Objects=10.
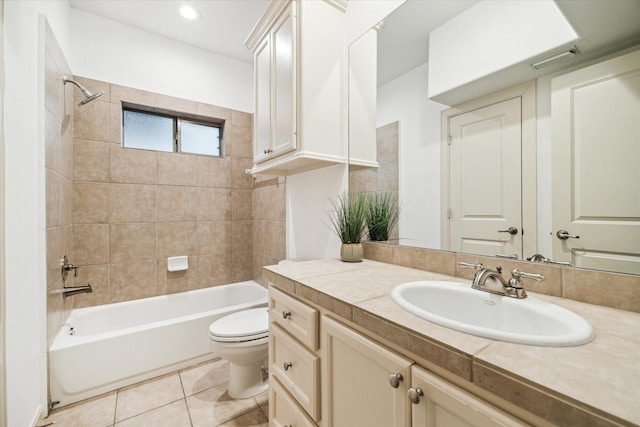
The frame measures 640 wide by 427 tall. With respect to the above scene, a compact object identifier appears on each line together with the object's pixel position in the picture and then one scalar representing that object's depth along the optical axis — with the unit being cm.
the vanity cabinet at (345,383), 52
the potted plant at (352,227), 140
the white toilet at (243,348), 159
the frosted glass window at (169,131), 242
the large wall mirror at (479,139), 73
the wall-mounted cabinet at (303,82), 145
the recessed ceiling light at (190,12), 207
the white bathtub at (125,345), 163
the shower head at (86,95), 187
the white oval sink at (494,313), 53
